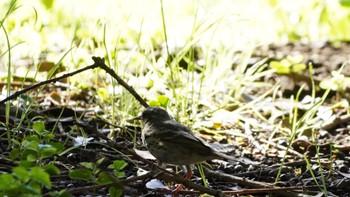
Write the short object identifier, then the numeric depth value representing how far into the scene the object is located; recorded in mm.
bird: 5949
